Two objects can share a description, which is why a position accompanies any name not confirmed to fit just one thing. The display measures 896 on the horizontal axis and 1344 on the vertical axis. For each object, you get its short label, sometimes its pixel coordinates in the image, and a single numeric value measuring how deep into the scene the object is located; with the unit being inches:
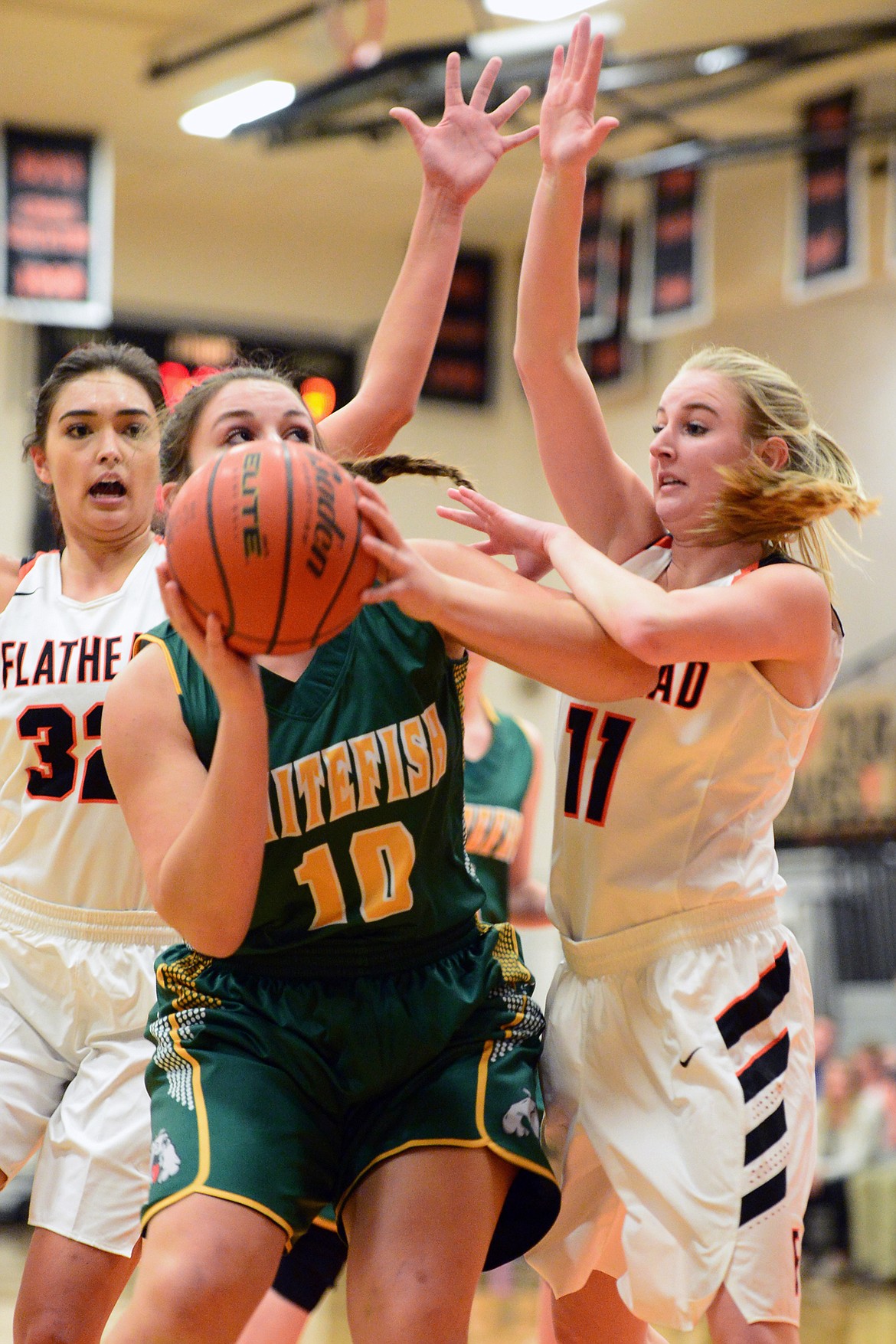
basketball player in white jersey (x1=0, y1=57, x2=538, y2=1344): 256.1
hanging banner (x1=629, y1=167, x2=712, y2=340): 757.9
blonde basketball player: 216.7
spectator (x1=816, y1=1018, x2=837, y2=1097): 625.0
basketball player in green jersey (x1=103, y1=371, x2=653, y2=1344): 195.5
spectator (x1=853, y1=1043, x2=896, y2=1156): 599.8
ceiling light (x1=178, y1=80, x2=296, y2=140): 768.9
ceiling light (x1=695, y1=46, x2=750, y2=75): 653.3
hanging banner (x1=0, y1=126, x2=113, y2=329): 756.0
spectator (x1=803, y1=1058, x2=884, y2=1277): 598.2
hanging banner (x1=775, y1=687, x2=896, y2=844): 729.6
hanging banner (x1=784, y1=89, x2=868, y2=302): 694.5
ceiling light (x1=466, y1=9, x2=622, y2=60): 605.3
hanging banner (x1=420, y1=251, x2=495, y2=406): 959.0
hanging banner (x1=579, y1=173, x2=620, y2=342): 803.4
